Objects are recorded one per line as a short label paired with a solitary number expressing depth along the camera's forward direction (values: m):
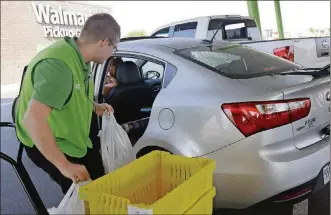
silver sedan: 2.26
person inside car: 3.51
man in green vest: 1.52
